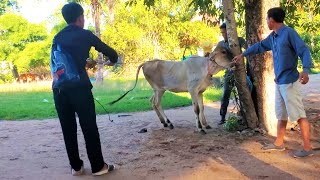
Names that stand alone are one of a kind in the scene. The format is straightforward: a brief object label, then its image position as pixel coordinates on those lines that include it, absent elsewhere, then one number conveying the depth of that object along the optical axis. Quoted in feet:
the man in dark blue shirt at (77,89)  12.22
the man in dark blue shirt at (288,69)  13.58
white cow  17.75
